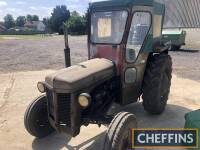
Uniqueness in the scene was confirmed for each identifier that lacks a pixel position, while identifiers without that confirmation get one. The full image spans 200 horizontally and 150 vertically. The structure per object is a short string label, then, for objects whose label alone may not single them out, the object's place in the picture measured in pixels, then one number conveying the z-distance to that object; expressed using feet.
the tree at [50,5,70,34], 124.60
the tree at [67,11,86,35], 100.73
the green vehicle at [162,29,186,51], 36.36
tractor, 8.46
